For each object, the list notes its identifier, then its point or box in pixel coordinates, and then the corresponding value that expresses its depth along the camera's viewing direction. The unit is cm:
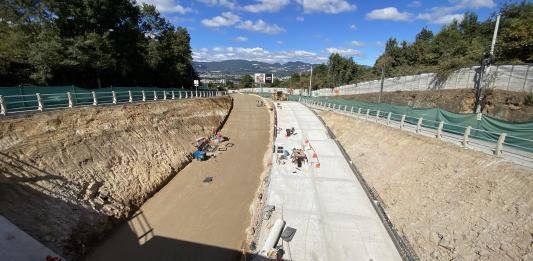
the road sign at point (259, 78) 11419
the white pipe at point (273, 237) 974
